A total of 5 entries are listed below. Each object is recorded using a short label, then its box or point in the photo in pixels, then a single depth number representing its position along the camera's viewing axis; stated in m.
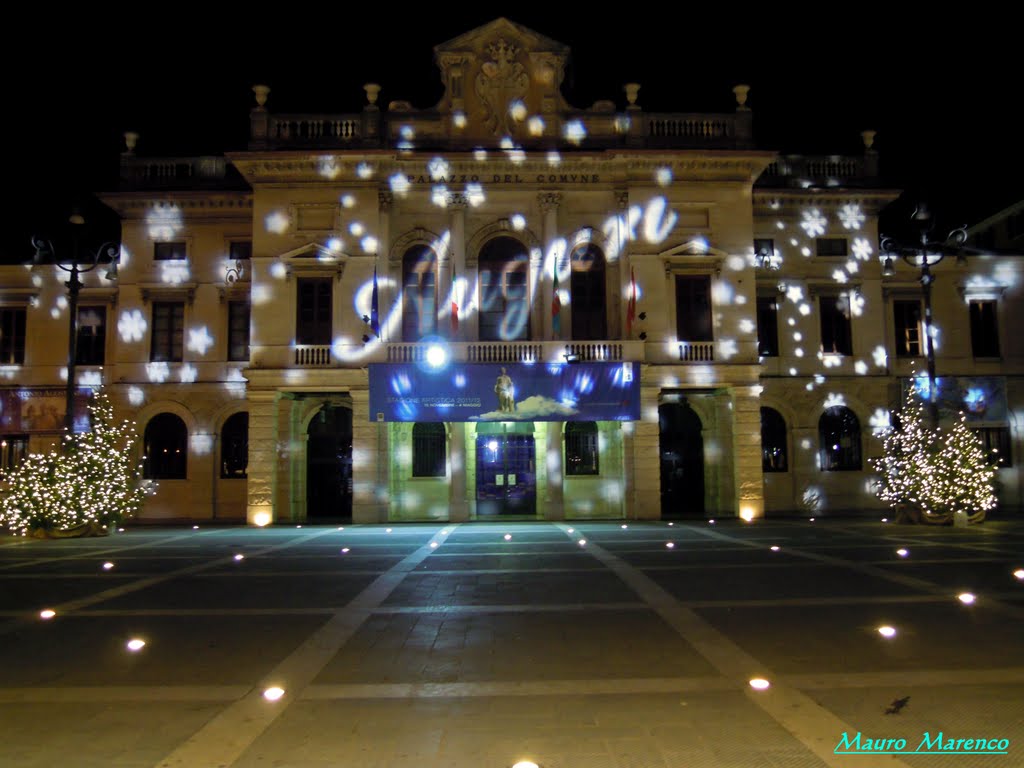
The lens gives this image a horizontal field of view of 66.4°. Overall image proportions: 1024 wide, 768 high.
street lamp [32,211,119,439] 21.78
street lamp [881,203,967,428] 22.56
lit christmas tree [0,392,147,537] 22.22
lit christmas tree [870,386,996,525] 22.88
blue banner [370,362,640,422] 25.77
